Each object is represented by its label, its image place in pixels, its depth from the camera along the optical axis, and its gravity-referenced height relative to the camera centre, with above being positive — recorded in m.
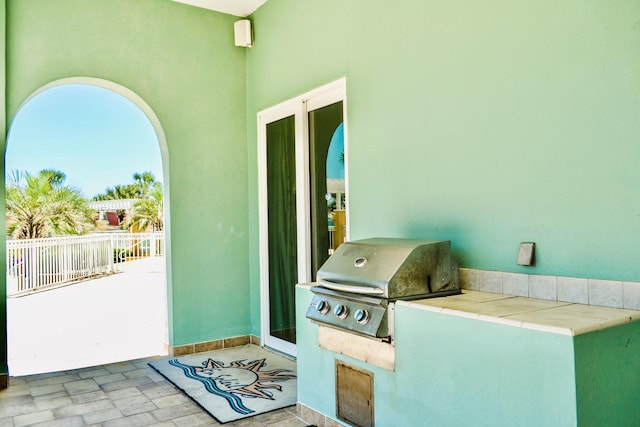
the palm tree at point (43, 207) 13.69 +0.41
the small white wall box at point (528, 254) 2.43 -0.22
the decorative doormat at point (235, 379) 3.35 -1.29
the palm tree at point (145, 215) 20.50 +0.16
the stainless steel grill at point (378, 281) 2.40 -0.35
